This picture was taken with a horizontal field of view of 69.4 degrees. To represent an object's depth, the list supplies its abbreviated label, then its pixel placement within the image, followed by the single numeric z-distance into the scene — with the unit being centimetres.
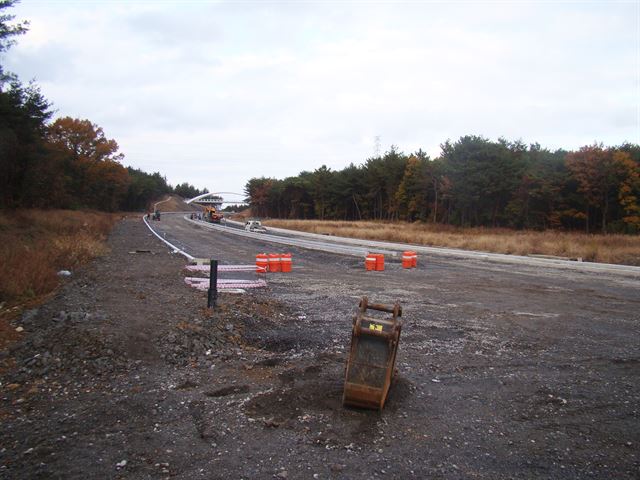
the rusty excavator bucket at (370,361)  489
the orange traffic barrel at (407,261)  2112
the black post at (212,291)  951
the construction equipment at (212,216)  7162
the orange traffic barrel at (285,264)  1838
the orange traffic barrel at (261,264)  1750
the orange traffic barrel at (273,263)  1814
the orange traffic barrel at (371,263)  2000
